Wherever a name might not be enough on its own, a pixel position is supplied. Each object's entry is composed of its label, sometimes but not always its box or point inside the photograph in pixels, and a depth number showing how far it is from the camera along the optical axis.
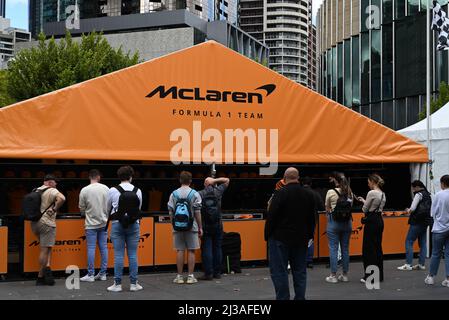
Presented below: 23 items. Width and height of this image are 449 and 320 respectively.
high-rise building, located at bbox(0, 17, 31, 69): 189.25
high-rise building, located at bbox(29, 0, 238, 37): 85.62
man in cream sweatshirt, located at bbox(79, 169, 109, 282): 9.57
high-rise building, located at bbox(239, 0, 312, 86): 176.25
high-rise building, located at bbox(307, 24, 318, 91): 197.62
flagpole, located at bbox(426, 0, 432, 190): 12.68
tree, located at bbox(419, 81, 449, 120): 21.48
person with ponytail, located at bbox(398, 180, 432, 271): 10.92
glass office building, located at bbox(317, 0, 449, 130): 32.25
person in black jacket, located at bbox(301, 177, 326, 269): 10.88
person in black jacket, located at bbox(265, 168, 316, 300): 6.90
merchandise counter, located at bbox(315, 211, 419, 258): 12.19
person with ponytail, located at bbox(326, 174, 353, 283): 9.65
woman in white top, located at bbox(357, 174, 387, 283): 9.49
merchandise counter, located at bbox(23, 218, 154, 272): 9.98
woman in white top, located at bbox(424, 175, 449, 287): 9.20
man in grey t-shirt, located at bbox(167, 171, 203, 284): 9.40
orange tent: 10.21
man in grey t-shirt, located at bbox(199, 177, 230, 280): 9.91
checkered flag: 14.62
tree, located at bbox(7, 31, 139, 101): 28.66
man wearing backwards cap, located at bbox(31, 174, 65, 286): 9.33
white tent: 12.44
